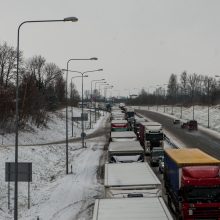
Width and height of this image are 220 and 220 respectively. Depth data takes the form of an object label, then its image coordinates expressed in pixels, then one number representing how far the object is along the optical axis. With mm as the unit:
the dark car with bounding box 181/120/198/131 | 82625
